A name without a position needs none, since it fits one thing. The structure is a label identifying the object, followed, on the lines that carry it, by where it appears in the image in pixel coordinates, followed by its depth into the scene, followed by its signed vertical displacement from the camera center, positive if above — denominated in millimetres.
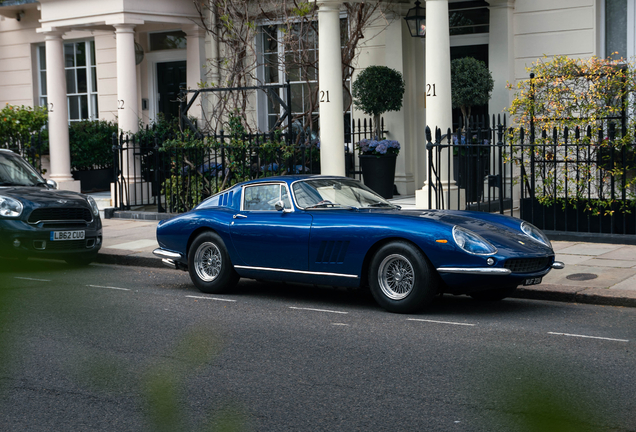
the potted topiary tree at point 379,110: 14852 +1015
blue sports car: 6738 -773
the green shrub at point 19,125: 17223 +1022
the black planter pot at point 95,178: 19047 -243
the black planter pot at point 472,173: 12938 -231
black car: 9867 -648
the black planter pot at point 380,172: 14830 -201
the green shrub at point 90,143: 18641 +627
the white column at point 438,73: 12031 +1357
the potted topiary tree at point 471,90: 13398 +1241
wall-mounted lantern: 14836 +2719
